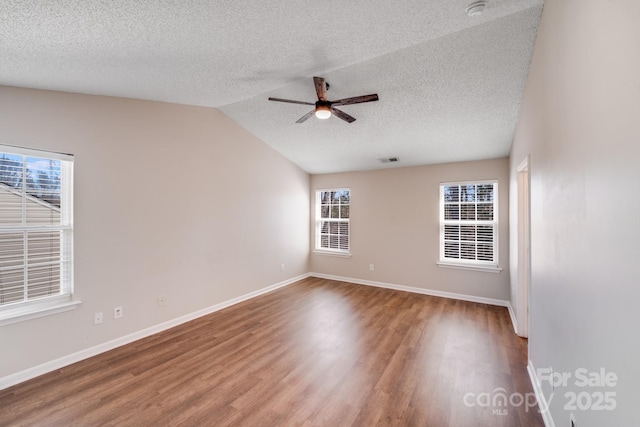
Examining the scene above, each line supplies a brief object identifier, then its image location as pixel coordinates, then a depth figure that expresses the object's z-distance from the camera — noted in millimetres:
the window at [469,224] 4430
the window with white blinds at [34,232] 2324
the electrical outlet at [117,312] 2922
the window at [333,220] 5922
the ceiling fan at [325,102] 2632
